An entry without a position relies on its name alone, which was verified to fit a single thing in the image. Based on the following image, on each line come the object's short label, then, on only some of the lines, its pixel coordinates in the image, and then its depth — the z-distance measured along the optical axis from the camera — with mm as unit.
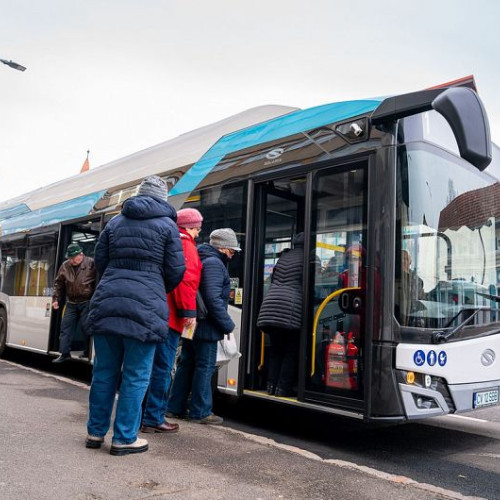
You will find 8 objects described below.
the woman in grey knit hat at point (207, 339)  5301
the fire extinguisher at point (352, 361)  4848
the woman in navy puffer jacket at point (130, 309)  4051
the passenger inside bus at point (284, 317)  5344
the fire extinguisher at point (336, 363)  4977
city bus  4574
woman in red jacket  4812
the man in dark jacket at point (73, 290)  8102
